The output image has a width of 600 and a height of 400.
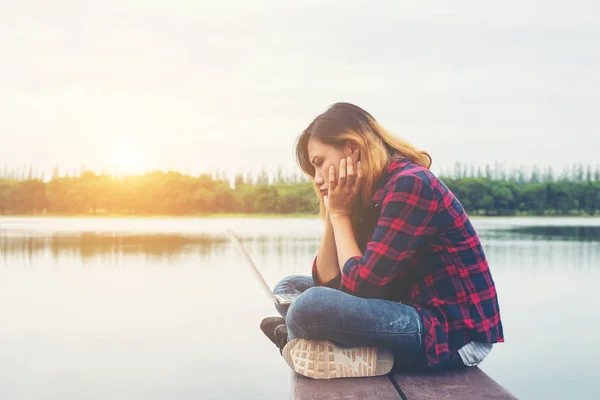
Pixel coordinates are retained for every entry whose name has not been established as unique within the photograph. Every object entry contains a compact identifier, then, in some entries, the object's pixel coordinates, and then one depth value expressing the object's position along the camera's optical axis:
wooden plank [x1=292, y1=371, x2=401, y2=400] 2.07
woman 2.19
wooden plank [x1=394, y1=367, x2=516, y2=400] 2.05
